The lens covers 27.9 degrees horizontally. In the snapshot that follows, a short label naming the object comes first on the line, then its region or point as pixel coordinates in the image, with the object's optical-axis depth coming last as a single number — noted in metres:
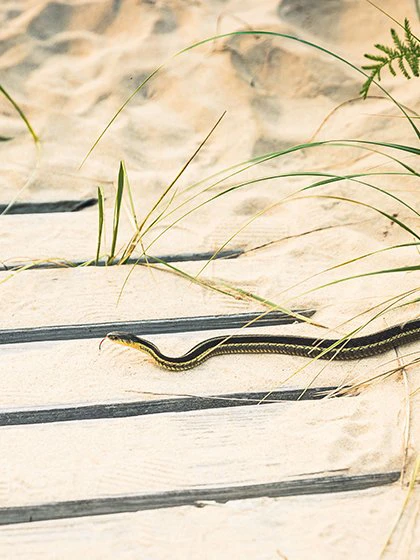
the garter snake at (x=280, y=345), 2.94
